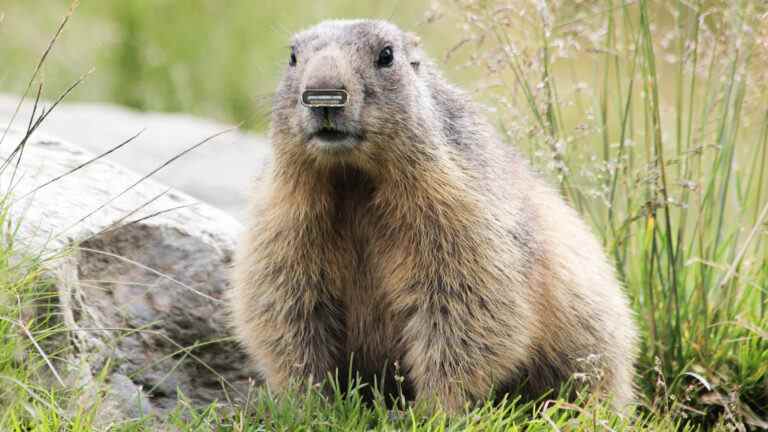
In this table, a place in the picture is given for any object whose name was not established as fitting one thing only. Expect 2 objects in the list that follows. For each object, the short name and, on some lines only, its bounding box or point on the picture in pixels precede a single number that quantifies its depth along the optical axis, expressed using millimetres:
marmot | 8000
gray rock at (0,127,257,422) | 8219
